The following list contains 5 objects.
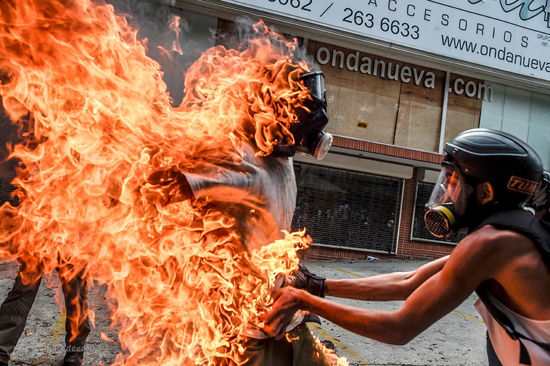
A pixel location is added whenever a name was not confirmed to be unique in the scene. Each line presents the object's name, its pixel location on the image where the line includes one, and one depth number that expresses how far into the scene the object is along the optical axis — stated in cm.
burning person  221
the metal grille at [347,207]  1182
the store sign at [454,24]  1076
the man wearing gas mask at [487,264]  171
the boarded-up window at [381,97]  1174
